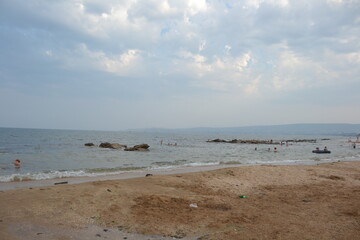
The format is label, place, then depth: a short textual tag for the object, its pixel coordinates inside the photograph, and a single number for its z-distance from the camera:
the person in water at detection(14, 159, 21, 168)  20.14
